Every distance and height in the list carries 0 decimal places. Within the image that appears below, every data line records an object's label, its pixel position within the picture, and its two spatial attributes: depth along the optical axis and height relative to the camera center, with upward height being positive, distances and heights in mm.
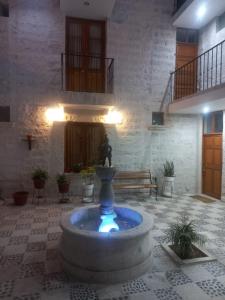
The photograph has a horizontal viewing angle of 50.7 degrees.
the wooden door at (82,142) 6902 -29
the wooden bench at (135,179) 6539 -1104
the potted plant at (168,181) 7102 -1164
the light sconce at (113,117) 6957 +718
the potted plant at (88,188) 6309 -1259
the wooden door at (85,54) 6992 +2597
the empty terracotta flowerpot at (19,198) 5770 -1401
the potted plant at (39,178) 6125 -975
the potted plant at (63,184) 6188 -1132
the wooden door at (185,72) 7629 +2282
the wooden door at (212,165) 6809 -669
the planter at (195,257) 3111 -1555
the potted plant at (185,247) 3172 -1452
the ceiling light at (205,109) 6283 +939
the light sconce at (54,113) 6570 +767
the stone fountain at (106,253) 2691 -1310
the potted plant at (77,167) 6814 -748
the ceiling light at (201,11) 6574 +3740
